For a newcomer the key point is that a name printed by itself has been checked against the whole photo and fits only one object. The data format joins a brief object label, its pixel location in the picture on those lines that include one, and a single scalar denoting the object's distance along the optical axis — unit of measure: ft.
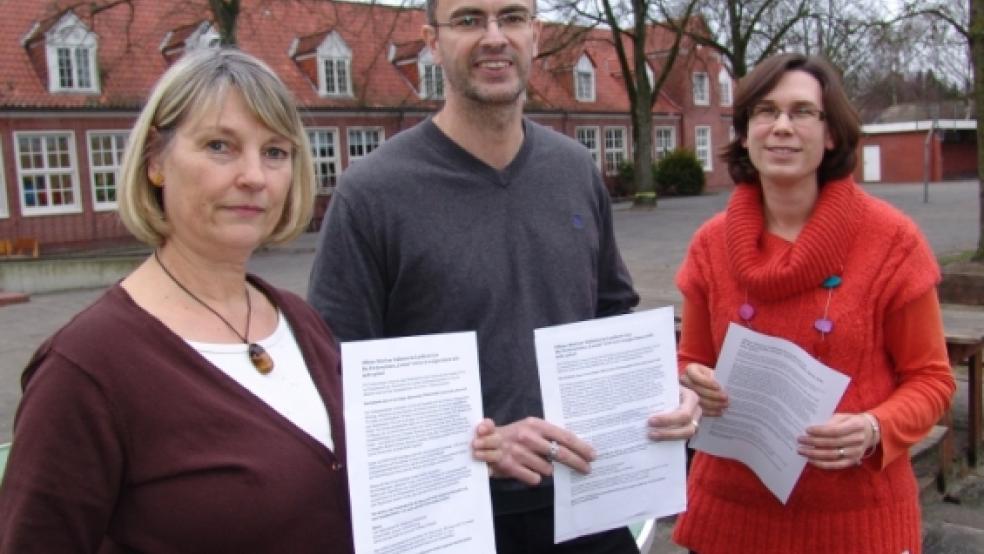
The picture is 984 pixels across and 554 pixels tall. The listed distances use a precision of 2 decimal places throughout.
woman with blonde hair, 4.85
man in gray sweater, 7.50
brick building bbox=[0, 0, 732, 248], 85.30
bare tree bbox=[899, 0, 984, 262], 33.94
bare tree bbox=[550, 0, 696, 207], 96.99
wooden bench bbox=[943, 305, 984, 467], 16.22
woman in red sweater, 7.82
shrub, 131.03
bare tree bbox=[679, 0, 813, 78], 98.48
